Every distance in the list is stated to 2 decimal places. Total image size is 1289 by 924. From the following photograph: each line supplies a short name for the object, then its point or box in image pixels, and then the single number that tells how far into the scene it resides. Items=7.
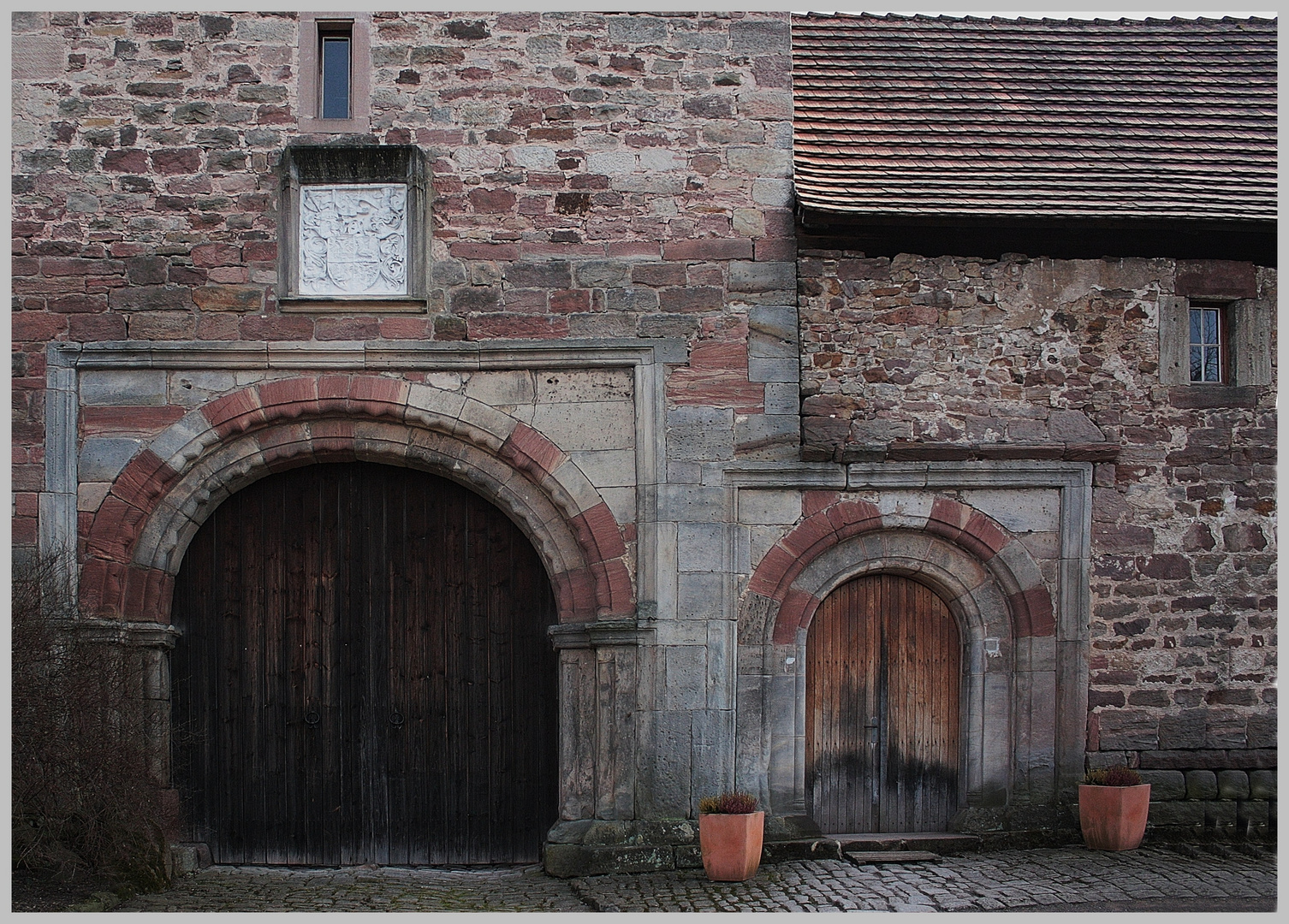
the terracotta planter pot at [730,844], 6.64
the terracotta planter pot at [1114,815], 7.04
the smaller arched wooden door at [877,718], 7.51
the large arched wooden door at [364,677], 7.41
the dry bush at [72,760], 6.25
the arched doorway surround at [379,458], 7.09
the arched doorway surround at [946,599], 7.27
